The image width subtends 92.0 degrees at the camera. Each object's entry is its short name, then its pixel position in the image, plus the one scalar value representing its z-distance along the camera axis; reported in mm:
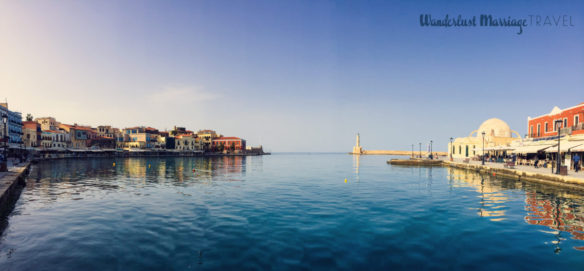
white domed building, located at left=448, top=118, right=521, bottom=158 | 71531
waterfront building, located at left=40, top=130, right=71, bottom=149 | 82688
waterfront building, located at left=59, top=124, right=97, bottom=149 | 95000
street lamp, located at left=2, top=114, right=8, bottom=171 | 28841
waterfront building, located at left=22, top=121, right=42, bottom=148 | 76500
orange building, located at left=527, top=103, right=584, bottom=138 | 33688
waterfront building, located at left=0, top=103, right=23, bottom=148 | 60319
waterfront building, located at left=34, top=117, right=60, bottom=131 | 89625
